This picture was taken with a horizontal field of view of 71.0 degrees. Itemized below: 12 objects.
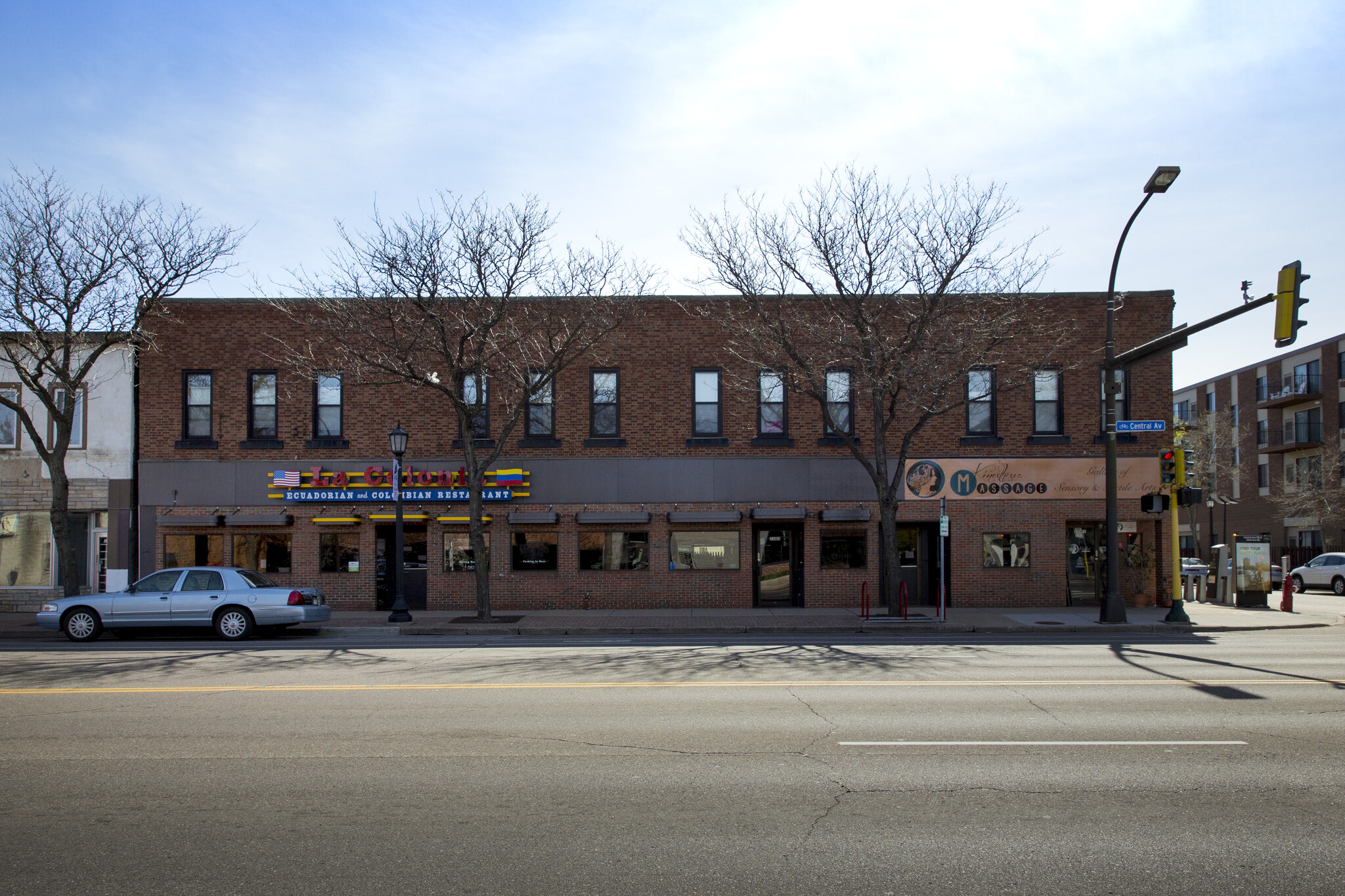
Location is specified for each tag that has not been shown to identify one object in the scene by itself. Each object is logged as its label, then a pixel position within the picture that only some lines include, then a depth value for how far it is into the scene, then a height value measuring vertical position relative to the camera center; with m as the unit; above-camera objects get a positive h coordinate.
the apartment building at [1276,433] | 47.22 +3.07
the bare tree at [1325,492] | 44.28 -0.09
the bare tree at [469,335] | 20.41 +3.63
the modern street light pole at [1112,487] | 19.78 +0.08
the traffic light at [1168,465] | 19.70 +0.53
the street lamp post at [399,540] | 20.11 -1.04
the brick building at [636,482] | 23.30 +0.22
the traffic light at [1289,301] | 14.14 +2.85
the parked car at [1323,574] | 34.72 -3.14
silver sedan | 17.80 -2.20
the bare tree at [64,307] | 19.67 +3.98
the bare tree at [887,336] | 20.44 +3.57
